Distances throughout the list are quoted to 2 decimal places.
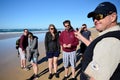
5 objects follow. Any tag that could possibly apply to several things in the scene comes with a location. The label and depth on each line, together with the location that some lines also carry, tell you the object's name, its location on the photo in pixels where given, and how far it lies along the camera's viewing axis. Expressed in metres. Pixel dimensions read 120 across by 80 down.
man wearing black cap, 0.62
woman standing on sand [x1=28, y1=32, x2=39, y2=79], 3.05
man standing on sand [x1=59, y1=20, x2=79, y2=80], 2.84
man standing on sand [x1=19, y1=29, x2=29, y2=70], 3.42
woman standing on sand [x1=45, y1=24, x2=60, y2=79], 3.06
